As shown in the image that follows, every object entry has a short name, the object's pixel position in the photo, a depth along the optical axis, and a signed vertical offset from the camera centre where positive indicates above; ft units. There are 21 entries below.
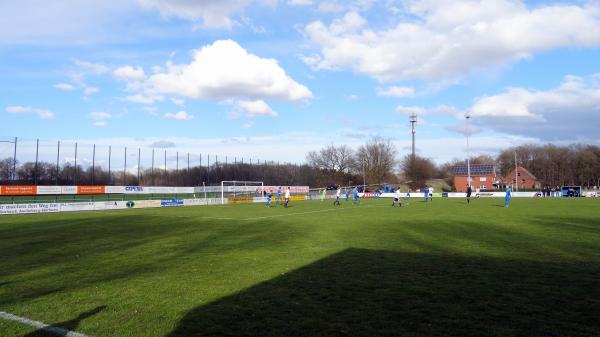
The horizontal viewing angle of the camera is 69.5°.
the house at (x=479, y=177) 355.15 +5.88
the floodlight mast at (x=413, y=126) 335.06 +45.07
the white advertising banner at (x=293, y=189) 213.36 -1.91
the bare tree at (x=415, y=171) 332.60 +11.01
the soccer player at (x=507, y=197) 117.60 -3.59
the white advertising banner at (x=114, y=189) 151.53 -1.12
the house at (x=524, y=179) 364.64 +4.04
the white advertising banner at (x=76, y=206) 123.44 -5.91
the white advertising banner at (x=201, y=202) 158.46 -6.12
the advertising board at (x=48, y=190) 135.95 -1.17
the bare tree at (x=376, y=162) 330.13 +17.33
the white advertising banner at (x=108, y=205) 130.69 -5.93
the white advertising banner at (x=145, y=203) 141.88 -5.90
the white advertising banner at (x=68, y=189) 141.18 -1.11
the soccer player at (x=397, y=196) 127.62 -3.43
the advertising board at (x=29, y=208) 110.22 -5.83
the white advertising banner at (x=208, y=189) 183.98 -1.56
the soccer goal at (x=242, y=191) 196.82 -2.75
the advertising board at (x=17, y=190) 133.08 -1.10
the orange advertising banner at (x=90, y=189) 146.77 -1.06
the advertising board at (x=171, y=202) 148.56 -5.87
